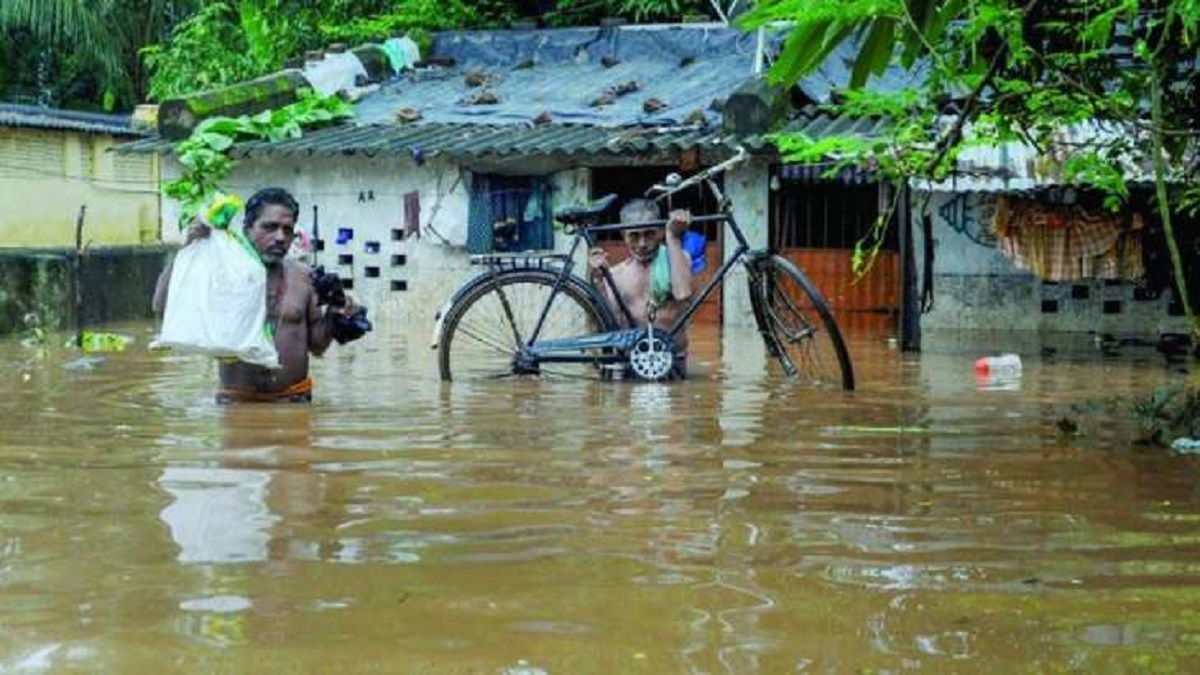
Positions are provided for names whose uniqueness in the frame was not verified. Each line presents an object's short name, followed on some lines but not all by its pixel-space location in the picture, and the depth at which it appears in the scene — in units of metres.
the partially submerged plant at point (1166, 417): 7.41
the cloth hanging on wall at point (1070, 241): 15.66
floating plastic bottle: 12.13
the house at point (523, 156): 17.44
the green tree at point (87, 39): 28.45
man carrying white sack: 8.73
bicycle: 9.93
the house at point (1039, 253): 15.08
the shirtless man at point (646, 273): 10.16
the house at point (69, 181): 24.89
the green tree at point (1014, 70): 6.12
